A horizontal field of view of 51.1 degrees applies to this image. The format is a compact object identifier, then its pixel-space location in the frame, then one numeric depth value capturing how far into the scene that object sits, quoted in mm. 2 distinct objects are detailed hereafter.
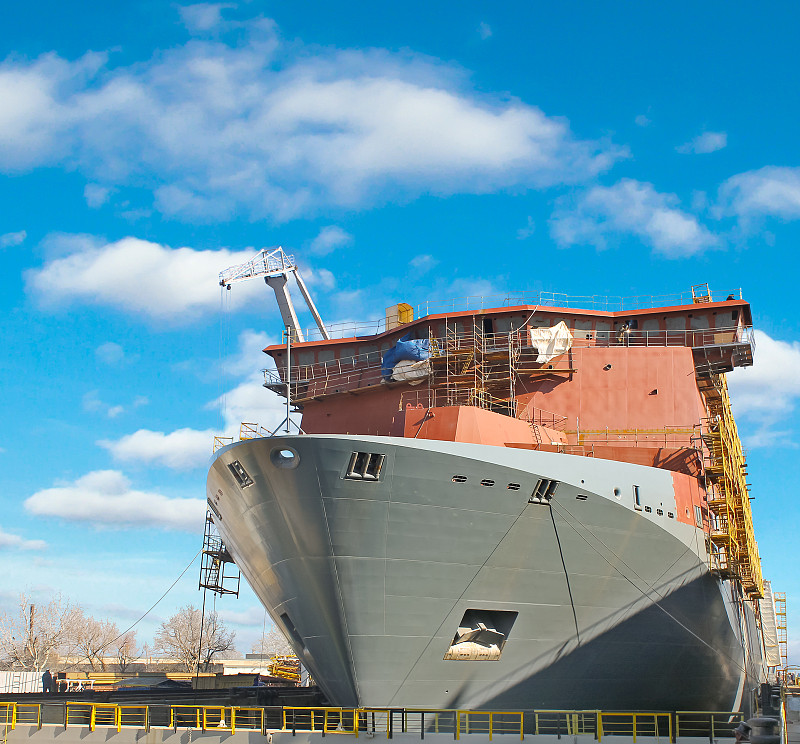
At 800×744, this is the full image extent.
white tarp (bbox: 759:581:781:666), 42750
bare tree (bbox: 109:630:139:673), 66062
